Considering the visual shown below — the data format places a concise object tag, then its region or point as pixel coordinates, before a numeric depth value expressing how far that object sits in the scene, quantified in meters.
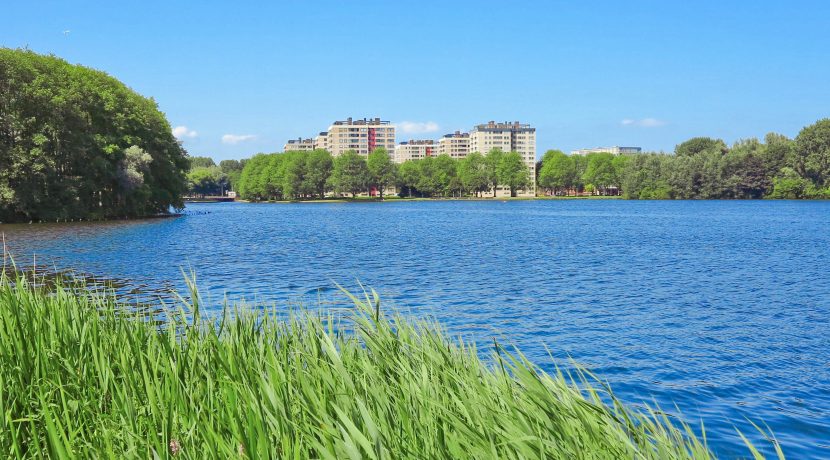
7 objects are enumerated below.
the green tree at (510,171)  197.62
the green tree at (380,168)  190.00
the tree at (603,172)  196.12
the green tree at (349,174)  185.62
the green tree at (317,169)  188.62
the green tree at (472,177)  198.12
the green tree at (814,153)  139.62
